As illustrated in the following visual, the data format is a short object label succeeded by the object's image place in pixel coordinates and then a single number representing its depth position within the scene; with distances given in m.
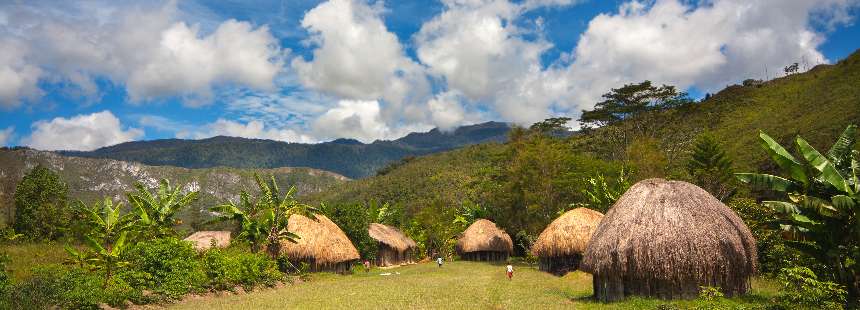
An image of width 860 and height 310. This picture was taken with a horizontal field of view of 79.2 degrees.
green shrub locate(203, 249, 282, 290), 23.41
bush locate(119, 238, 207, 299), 20.09
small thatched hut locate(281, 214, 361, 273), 36.25
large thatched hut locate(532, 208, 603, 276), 32.16
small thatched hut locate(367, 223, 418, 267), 50.44
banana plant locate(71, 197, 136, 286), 20.72
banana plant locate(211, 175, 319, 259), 32.06
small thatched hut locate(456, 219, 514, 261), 51.62
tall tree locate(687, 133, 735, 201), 41.43
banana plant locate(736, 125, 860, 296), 14.49
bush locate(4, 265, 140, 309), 14.22
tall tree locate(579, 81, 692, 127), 48.75
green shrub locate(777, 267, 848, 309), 13.48
